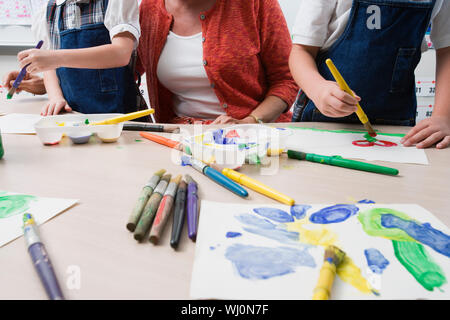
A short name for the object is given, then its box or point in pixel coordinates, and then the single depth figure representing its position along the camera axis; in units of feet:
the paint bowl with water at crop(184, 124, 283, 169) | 1.49
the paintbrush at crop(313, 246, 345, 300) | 0.74
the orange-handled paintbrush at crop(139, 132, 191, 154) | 1.79
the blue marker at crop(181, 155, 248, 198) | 1.26
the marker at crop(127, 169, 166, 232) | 0.99
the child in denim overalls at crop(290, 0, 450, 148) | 2.17
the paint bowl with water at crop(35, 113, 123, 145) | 1.83
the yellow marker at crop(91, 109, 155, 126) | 1.98
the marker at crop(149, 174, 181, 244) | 0.94
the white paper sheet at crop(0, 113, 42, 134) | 2.16
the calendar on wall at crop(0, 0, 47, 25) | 5.36
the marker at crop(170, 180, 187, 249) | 0.93
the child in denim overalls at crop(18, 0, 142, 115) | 2.43
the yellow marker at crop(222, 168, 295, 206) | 1.20
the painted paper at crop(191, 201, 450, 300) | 0.77
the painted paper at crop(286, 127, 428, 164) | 1.70
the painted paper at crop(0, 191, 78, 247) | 1.01
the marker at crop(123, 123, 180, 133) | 2.18
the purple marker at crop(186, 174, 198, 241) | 0.98
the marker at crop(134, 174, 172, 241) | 0.95
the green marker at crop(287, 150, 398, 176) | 1.45
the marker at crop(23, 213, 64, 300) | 0.74
